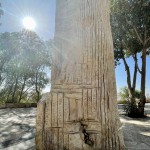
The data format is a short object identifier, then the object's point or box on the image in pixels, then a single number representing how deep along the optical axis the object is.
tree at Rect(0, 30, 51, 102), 10.71
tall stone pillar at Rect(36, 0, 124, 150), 1.59
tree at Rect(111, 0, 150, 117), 6.25
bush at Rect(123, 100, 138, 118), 6.04
